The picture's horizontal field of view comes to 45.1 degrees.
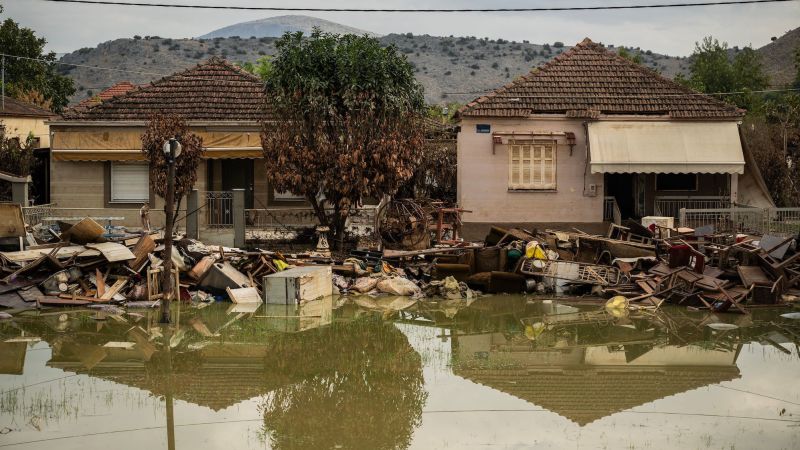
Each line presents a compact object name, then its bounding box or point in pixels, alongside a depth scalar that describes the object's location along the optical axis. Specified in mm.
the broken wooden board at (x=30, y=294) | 19078
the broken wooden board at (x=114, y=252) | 19755
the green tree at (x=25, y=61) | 52938
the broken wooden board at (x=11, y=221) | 20922
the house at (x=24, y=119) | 38625
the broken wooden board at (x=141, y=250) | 20156
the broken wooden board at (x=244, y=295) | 19719
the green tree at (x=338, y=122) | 23250
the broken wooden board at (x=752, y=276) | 19344
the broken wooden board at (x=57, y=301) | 18984
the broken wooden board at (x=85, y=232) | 20375
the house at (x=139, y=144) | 27203
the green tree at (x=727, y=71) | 66062
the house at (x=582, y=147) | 26953
